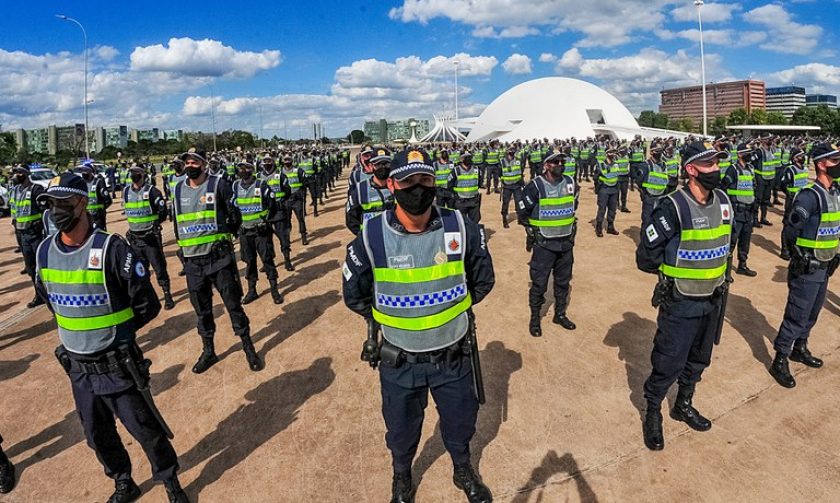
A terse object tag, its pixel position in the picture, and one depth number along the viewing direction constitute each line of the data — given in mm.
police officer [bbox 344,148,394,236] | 6531
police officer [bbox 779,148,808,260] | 9711
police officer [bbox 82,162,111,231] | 9000
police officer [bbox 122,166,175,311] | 7098
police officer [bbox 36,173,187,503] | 3025
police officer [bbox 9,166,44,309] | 8062
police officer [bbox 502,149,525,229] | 13406
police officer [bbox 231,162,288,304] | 7562
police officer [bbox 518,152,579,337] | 5953
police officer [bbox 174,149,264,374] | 5195
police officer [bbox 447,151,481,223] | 10227
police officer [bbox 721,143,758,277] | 8273
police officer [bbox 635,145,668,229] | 10375
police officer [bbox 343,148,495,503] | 2787
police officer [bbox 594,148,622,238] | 11477
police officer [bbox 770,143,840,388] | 4555
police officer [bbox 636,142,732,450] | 3707
